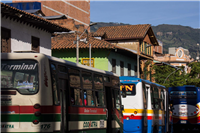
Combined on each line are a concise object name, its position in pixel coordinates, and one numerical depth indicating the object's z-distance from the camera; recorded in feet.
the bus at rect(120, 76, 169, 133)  54.65
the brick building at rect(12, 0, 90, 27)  189.98
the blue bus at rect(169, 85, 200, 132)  88.74
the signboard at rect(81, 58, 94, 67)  122.31
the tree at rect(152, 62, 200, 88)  179.22
